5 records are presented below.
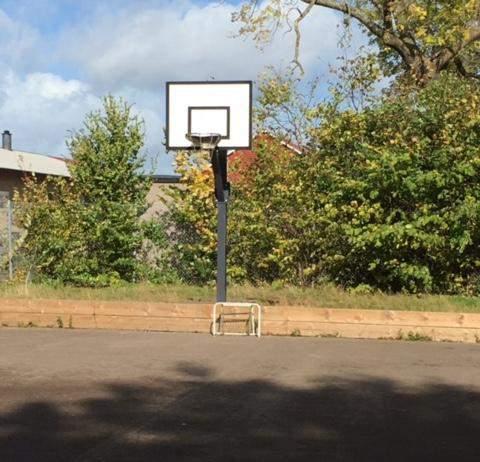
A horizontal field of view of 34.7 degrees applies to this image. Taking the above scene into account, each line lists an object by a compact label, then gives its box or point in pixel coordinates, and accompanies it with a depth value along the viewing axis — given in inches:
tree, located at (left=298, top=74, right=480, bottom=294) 565.0
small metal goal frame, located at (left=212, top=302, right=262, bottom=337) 485.7
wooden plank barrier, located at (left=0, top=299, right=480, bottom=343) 476.1
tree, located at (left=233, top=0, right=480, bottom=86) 850.1
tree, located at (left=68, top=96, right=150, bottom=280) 692.1
